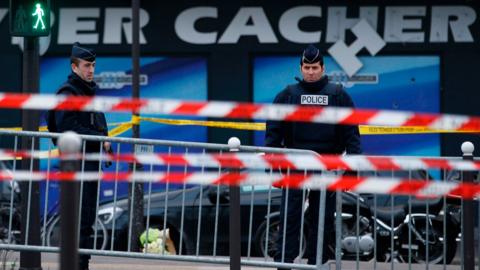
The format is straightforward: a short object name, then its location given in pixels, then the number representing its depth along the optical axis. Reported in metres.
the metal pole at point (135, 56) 30.52
